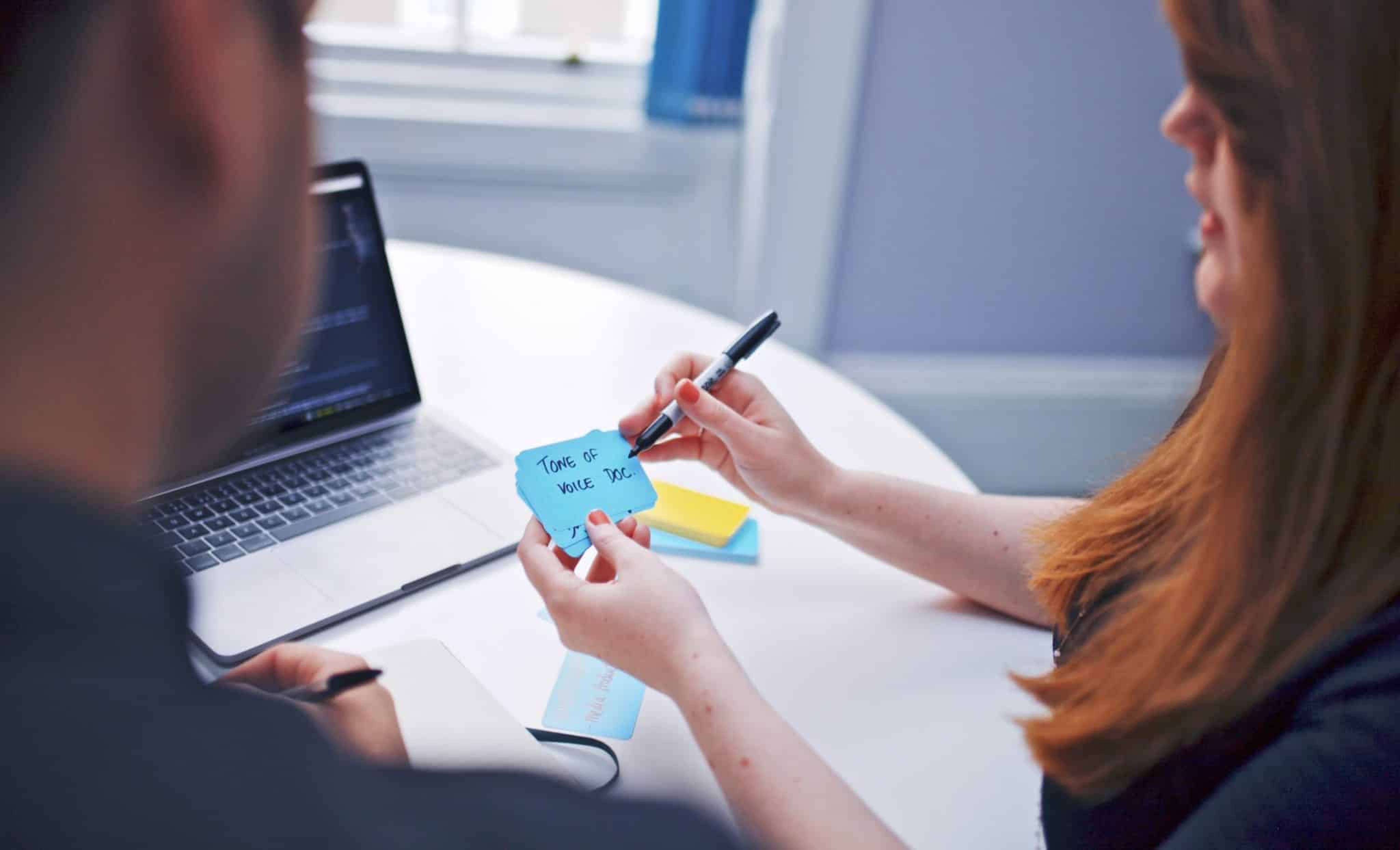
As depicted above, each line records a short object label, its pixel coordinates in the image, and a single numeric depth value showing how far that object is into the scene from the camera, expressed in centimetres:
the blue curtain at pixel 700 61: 196
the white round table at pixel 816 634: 71
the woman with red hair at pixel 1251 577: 54
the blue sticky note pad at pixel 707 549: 93
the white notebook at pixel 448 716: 67
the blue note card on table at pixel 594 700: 73
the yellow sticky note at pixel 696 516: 95
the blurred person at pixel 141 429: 29
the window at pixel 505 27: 214
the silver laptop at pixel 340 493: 80
